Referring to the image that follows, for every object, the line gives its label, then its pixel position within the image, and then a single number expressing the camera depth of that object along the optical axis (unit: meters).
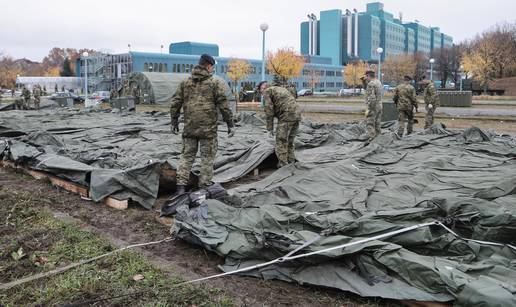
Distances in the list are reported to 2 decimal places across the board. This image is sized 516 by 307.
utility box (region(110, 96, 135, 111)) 22.94
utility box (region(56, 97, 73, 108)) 29.07
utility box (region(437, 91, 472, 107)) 28.61
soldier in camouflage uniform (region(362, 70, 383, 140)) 11.02
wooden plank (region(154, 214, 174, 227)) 5.33
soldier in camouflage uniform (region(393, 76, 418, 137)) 11.73
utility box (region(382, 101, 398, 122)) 15.47
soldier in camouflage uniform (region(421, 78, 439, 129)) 12.68
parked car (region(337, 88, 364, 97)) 57.26
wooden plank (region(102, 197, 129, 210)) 6.14
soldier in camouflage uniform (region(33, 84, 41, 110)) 25.85
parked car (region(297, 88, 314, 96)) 59.76
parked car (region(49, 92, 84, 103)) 40.11
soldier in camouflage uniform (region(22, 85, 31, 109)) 25.89
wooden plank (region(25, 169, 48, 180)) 7.83
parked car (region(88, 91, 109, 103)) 37.48
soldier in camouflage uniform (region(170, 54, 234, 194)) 6.20
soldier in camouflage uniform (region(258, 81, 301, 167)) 7.82
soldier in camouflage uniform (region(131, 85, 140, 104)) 33.01
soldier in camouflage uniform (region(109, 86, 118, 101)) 34.63
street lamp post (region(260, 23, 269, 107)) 22.08
